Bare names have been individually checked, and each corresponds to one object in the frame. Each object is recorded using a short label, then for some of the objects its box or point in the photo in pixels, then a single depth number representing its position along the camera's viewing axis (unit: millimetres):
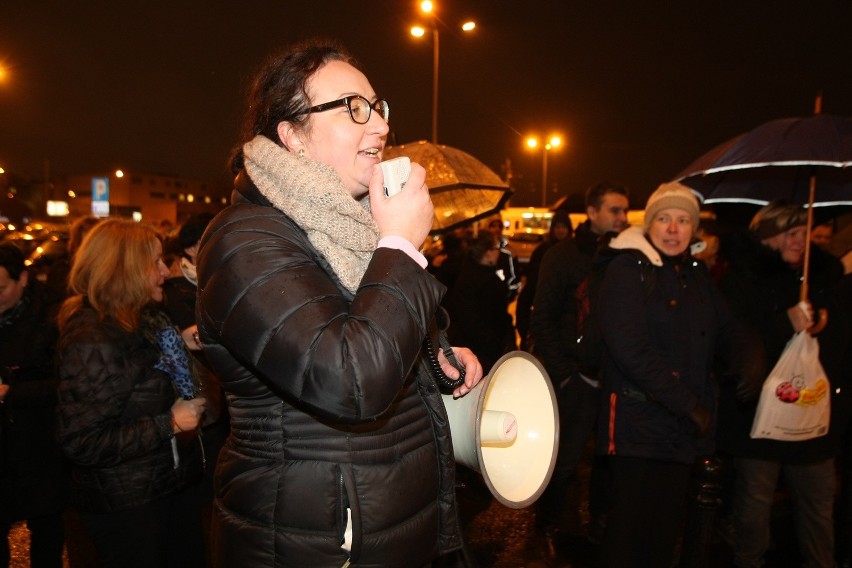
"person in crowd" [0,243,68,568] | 3279
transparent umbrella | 4980
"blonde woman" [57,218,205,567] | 2707
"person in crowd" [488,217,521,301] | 7871
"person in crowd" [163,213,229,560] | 3471
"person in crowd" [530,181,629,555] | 4656
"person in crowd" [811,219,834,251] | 4629
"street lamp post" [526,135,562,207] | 20506
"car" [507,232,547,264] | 27230
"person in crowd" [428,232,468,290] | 7875
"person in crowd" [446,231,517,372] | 5785
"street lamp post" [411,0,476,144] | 13312
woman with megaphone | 1379
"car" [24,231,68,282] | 9172
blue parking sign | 31720
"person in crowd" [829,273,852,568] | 3967
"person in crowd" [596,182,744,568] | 3203
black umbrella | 3600
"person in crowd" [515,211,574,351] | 6852
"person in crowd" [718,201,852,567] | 3770
